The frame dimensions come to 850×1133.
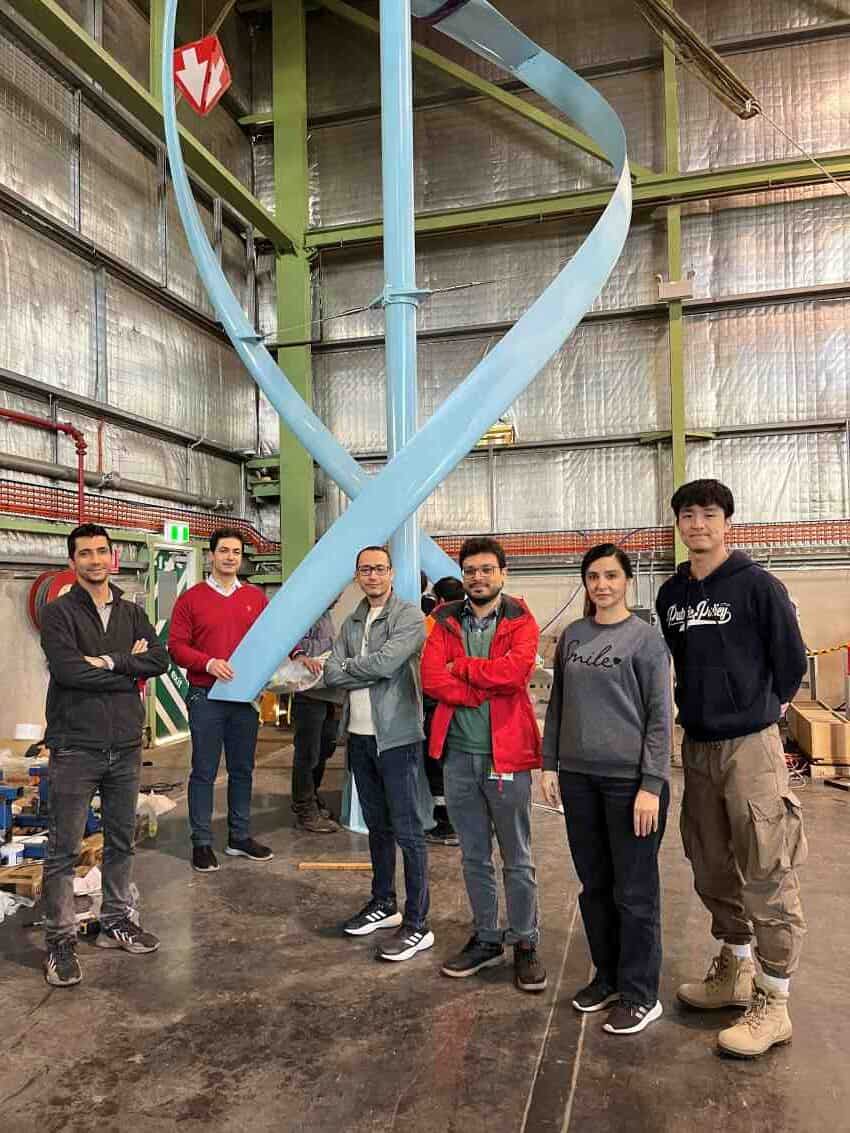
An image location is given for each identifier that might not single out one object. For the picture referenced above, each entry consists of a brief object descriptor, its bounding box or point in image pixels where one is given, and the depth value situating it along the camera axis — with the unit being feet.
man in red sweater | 12.07
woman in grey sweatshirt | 7.22
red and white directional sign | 20.83
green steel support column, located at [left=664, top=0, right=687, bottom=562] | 26.25
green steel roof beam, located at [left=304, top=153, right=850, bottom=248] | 24.94
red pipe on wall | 18.72
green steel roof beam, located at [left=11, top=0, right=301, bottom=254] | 17.28
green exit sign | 23.29
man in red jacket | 8.18
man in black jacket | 8.67
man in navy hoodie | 6.97
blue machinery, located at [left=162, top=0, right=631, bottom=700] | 11.60
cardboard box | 18.51
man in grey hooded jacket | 9.07
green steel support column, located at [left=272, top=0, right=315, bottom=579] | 28.19
